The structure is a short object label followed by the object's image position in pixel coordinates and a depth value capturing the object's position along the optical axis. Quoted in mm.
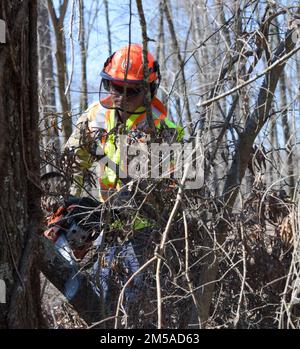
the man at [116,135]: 6994
